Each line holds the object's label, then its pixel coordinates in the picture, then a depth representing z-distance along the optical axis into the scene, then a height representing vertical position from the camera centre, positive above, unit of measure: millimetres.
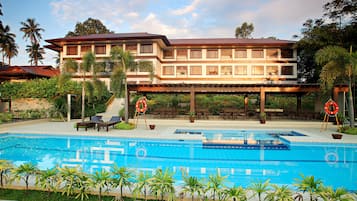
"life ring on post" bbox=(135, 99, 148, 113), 14094 -197
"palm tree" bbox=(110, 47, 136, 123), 14080 +2765
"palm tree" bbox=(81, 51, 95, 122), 14297 +2574
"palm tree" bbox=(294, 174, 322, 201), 3517 -1282
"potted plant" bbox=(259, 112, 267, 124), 16359 -1094
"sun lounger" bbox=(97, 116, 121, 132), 12595 -1158
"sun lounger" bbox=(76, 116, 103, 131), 12791 -1219
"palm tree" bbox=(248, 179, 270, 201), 3625 -1370
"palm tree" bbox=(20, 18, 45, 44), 45184 +14412
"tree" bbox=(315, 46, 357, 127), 12156 +2122
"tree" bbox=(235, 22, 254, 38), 42094 +13674
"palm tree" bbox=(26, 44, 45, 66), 45469 +10122
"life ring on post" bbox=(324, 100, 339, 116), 13133 -160
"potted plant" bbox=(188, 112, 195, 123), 16827 -985
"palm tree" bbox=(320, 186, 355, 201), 3291 -1313
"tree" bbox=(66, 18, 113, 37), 44500 +14913
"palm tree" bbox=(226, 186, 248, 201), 3478 -1385
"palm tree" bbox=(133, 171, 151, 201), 3718 -1315
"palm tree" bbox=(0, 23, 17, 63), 38312 +10867
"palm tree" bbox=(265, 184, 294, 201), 3377 -1369
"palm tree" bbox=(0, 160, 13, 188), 4445 -1383
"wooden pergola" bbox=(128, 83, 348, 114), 16438 +1167
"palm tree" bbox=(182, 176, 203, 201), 3689 -1355
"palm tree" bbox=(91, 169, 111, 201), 3885 -1348
